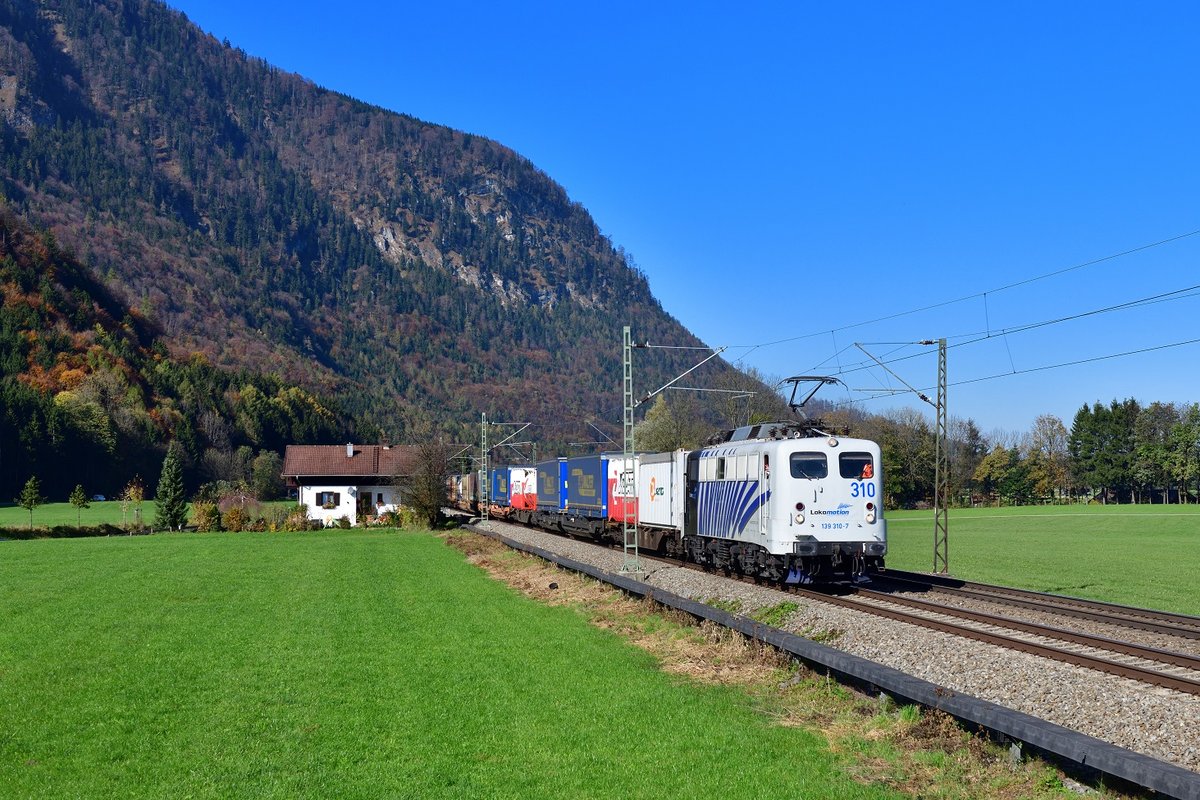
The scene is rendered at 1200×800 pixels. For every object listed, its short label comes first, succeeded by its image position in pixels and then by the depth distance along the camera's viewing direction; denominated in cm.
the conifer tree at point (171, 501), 7075
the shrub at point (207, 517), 6969
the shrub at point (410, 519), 6456
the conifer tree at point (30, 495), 7275
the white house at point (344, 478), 8694
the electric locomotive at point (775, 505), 2253
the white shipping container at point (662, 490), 3127
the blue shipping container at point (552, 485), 4922
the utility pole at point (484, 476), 6222
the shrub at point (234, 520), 7038
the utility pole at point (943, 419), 2991
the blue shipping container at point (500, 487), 6938
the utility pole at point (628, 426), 2655
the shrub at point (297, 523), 6994
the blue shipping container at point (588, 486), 4075
